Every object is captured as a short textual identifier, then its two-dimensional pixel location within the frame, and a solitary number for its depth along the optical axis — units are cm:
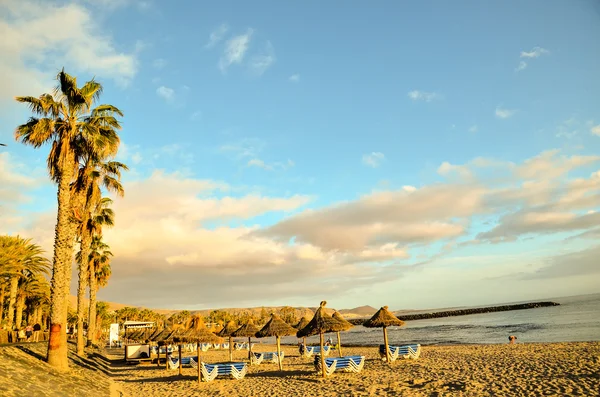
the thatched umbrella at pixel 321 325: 1624
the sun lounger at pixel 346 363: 1620
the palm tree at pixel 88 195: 1758
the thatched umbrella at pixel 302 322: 2900
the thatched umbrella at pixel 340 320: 1658
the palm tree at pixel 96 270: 2691
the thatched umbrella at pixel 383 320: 1977
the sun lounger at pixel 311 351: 2609
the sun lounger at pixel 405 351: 1986
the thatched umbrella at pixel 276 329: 2019
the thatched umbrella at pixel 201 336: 1741
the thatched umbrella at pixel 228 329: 2482
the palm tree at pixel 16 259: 2309
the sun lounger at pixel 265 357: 2338
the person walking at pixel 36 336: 2398
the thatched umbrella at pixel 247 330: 2345
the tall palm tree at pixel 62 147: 1344
